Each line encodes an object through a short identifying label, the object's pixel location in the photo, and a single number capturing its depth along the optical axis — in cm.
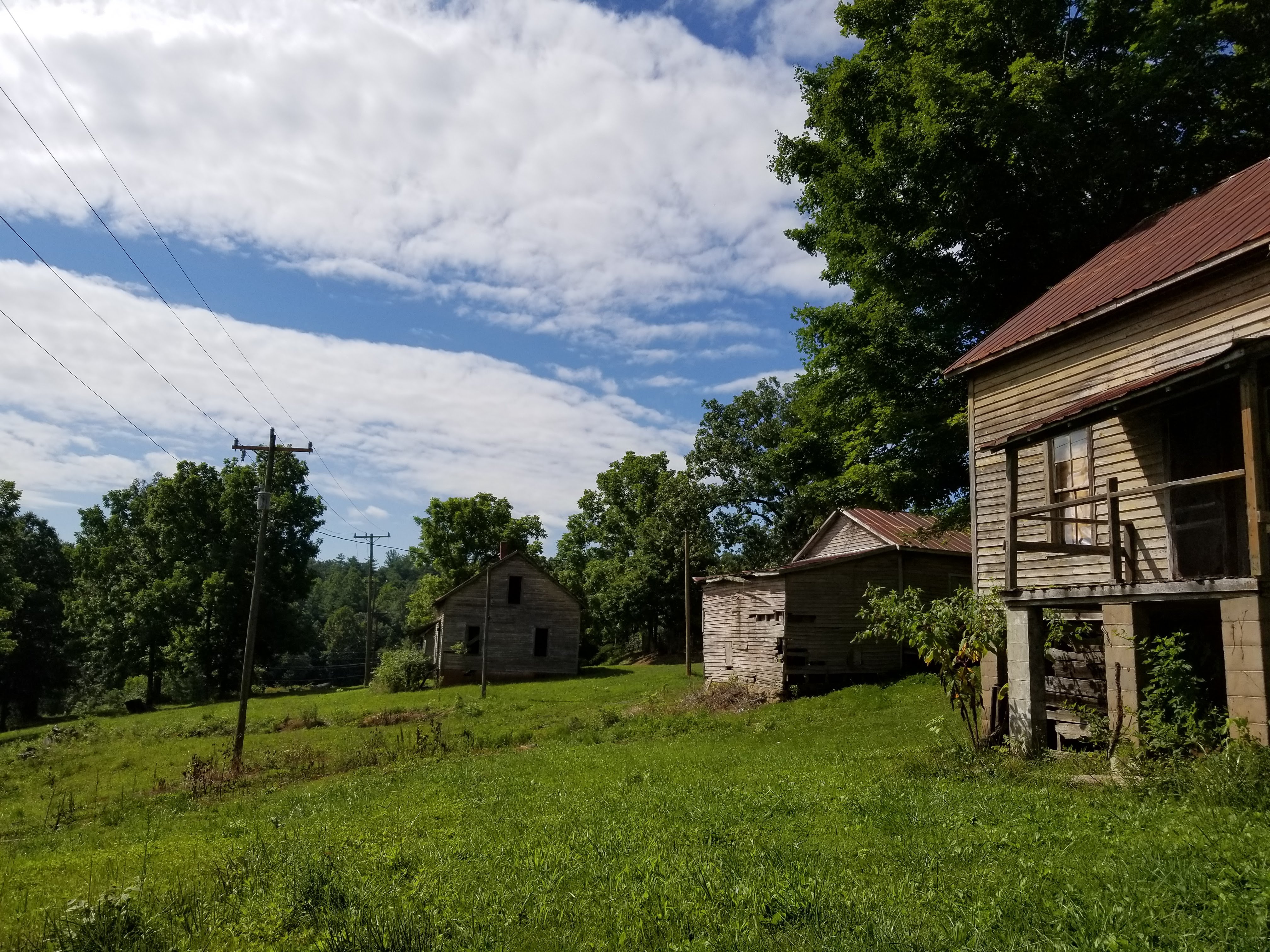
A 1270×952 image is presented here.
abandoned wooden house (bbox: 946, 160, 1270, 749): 1002
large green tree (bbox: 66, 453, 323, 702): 5369
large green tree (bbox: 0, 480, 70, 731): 5241
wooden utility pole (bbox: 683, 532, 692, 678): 3938
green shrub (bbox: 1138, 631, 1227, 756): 986
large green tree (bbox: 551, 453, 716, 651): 6047
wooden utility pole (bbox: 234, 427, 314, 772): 2234
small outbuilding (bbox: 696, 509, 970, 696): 2842
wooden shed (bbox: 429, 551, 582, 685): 4869
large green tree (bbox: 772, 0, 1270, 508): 2034
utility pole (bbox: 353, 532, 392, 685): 5531
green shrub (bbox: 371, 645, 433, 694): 4631
